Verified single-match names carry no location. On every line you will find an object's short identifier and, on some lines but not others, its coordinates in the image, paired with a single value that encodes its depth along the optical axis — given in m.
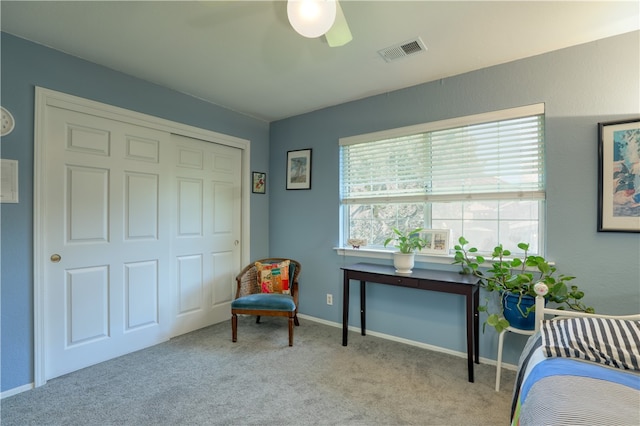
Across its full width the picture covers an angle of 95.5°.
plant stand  2.00
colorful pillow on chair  3.13
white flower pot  2.54
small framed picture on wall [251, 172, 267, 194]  3.61
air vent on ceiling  2.04
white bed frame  1.65
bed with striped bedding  1.03
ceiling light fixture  1.27
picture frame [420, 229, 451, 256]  2.56
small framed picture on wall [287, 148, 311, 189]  3.44
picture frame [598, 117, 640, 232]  1.90
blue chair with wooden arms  2.74
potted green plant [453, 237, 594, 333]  1.96
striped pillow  1.33
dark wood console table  2.13
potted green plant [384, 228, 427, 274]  2.54
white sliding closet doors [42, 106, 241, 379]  2.18
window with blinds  2.30
